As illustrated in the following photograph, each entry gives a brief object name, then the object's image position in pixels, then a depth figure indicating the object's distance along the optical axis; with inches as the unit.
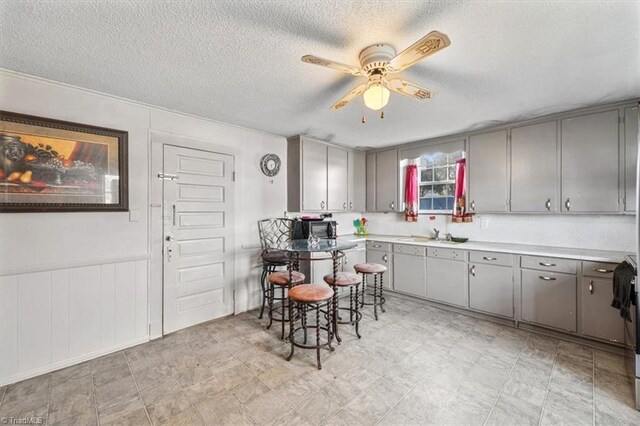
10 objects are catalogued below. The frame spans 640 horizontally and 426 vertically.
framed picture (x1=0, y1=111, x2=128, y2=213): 84.0
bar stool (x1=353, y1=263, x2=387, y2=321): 125.0
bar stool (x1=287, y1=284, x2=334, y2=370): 90.2
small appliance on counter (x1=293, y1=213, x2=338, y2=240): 151.1
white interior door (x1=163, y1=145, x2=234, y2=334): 118.6
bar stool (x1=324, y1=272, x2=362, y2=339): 110.9
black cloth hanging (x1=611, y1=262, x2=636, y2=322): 82.6
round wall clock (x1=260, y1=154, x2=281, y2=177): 151.2
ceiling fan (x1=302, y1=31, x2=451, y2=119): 61.4
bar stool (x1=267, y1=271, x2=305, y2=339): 110.4
